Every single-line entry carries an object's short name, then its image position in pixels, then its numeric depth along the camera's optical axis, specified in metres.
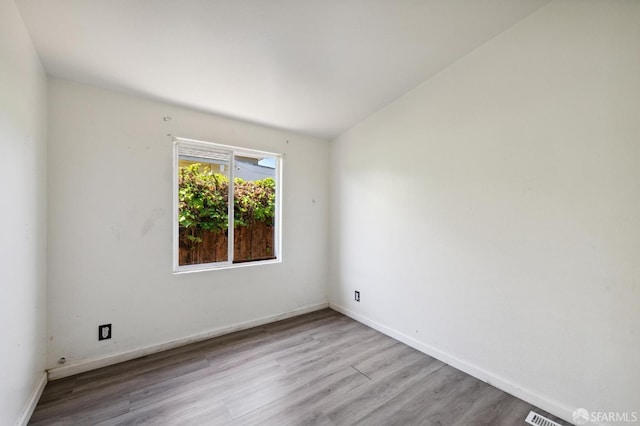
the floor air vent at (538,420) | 1.64
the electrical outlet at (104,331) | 2.18
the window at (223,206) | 2.66
